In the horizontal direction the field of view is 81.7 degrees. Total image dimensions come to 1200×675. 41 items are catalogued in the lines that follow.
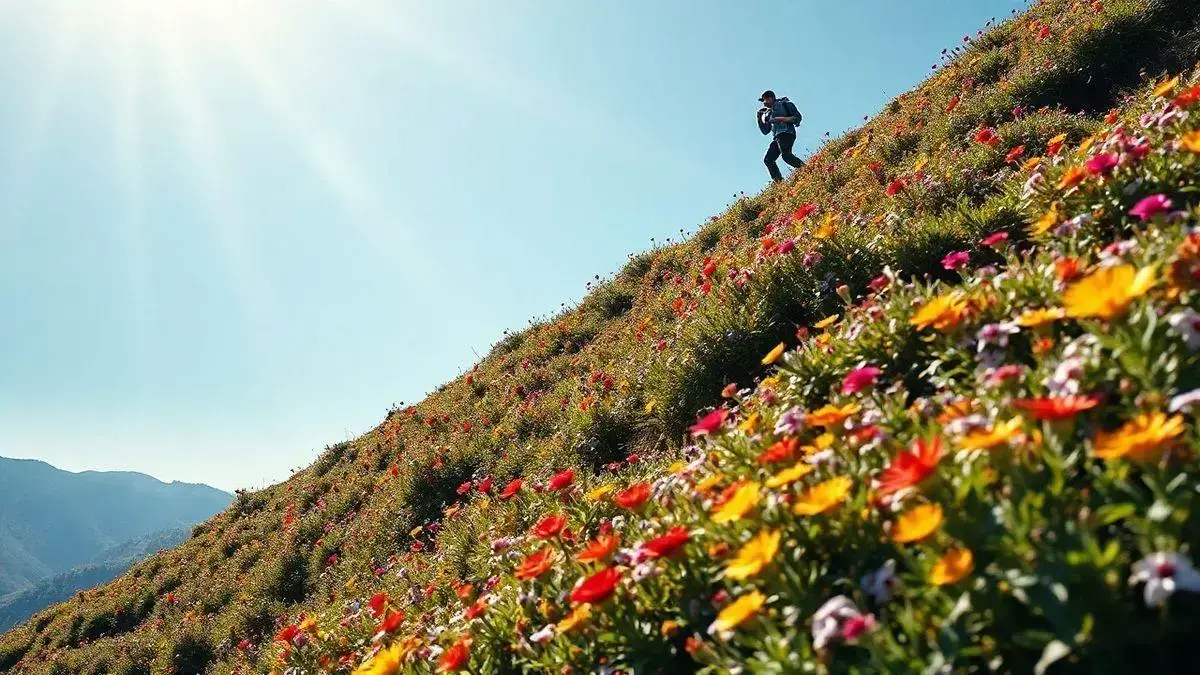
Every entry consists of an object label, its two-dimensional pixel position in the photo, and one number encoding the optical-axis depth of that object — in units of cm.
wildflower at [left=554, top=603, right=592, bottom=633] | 249
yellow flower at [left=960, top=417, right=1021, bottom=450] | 165
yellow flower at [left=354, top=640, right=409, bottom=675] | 296
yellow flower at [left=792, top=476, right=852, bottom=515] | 193
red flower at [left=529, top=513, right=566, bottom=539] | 299
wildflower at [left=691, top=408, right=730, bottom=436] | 287
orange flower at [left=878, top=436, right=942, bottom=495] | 169
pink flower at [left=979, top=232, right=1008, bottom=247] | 325
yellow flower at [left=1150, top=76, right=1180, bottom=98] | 390
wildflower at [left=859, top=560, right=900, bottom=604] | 177
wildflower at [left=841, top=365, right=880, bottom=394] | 261
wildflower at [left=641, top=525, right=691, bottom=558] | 226
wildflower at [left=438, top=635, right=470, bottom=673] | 273
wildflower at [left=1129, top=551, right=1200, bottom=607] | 131
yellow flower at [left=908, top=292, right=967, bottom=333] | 260
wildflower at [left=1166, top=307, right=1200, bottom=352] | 180
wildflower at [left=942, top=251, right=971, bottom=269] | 321
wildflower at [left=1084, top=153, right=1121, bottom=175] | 322
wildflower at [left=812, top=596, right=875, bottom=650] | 158
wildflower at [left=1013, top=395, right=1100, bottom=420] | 166
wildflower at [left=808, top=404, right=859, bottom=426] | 246
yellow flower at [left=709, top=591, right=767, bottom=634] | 184
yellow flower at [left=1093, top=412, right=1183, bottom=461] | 148
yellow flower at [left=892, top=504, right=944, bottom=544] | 163
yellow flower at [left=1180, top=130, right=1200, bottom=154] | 278
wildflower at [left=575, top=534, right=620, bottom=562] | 263
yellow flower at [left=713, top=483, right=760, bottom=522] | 209
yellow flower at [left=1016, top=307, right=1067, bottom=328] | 222
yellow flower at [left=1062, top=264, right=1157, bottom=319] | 191
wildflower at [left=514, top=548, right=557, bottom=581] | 282
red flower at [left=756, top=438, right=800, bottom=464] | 237
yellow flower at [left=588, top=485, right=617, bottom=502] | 376
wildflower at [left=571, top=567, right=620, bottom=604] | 228
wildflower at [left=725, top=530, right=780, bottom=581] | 189
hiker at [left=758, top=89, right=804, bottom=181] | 1236
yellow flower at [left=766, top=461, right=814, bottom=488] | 213
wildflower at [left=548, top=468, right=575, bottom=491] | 367
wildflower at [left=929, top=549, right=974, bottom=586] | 155
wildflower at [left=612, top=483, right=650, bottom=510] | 291
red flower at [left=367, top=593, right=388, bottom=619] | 391
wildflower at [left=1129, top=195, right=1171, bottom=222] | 249
